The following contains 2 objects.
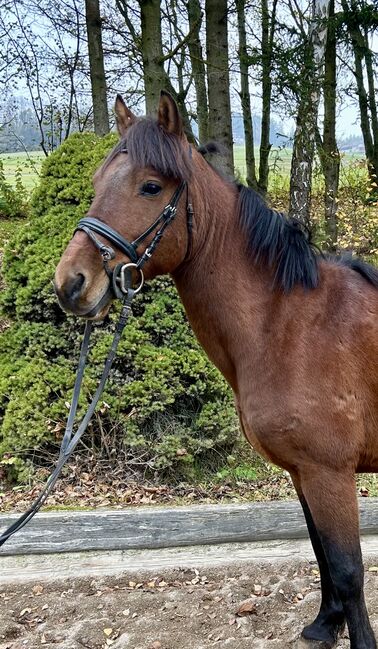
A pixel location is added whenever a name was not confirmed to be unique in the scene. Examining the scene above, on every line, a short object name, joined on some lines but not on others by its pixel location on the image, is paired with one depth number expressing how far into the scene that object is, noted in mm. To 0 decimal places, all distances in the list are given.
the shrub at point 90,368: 4105
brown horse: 2051
